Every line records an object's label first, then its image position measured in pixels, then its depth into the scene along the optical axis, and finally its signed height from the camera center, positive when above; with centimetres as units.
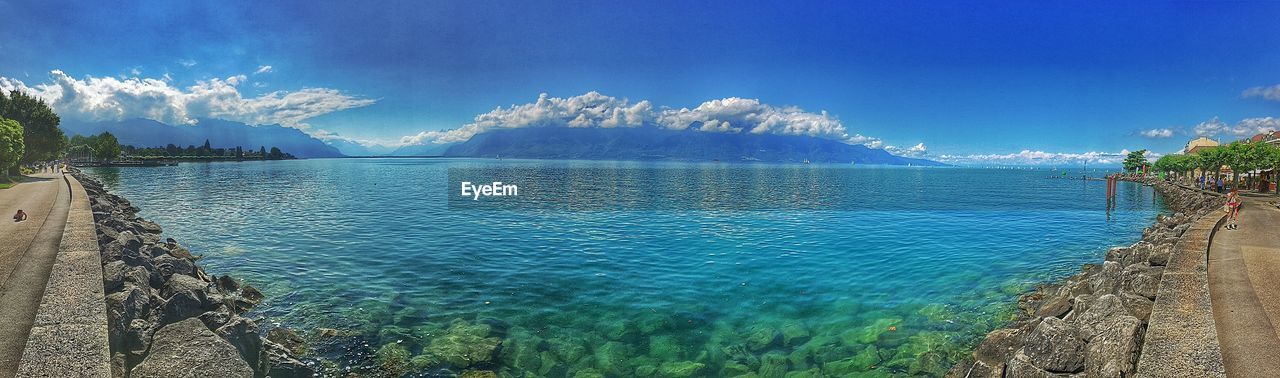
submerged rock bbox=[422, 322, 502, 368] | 1445 -496
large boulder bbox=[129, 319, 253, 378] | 1040 -376
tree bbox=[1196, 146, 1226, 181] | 7006 +208
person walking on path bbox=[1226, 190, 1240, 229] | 2842 -205
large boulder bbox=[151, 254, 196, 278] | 1997 -375
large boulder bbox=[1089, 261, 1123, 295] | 1769 -353
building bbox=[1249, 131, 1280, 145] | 12444 +913
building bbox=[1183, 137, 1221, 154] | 14756 +856
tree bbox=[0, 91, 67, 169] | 7962 +608
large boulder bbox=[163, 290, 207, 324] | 1486 -393
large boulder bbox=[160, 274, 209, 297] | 1603 -367
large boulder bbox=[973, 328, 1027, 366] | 1381 -451
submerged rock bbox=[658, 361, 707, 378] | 1415 -520
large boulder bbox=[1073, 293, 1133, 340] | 1170 -322
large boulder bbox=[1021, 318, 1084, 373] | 1120 -368
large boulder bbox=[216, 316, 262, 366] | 1305 -423
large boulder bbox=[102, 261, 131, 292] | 1503 -313
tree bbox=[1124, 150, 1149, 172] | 16618 +411
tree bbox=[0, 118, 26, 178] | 5497 +208
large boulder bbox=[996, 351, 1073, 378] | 1080 -391
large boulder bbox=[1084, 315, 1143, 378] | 1018 -341
